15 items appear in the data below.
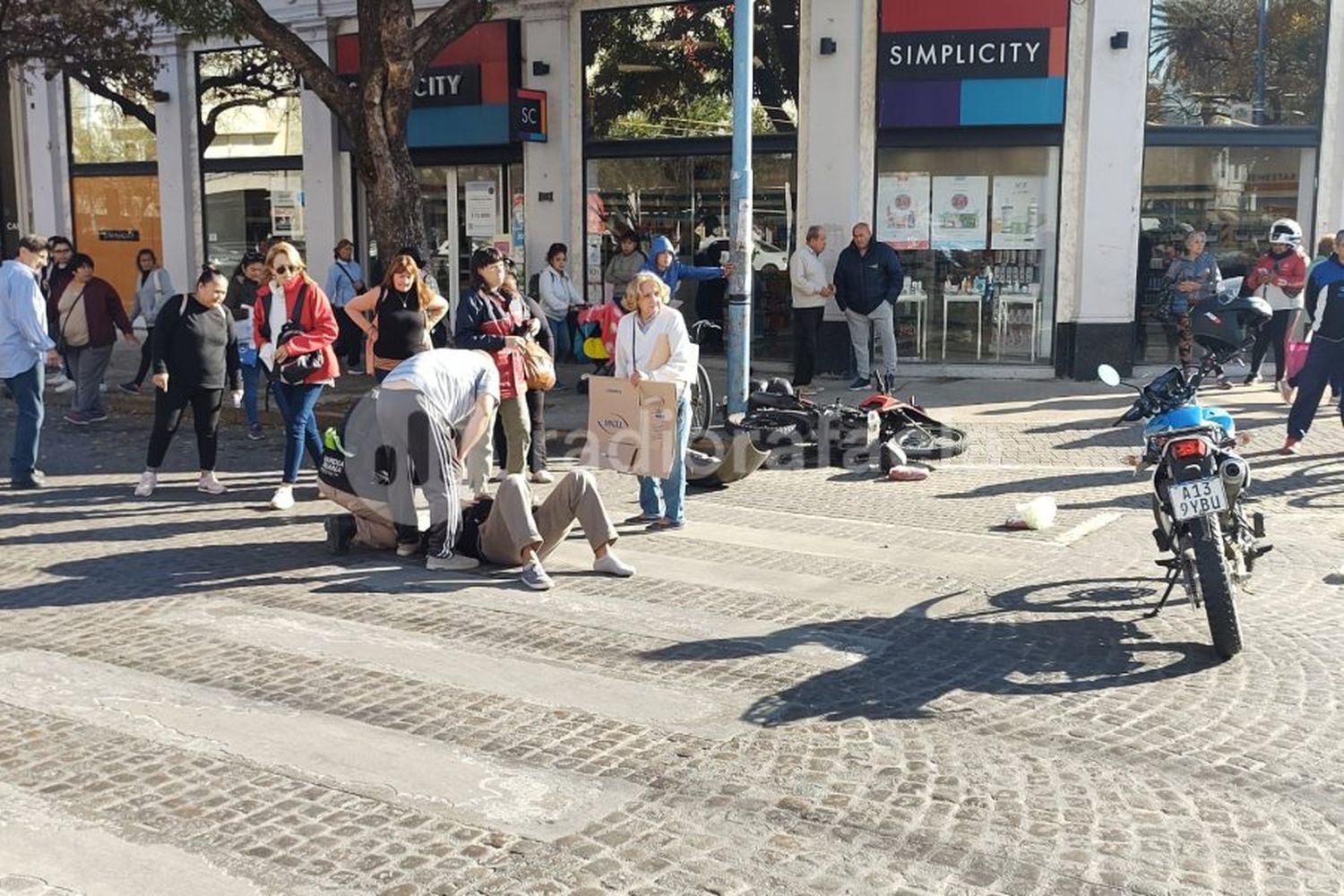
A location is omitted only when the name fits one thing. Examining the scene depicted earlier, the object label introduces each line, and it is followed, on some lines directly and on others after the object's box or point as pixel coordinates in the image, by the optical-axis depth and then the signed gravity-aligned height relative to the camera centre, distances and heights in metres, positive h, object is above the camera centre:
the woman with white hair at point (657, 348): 8.84 -0.53
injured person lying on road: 7.55 -1.47
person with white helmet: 14.05 -0.17
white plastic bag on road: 8.96 -1.63
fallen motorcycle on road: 11.49 -1.37
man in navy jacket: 16.03 -0.25
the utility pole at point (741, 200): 12.73 +0.63
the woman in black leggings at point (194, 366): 10.05 -0.75
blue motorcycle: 6.12 -1.08
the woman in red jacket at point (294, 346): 9.72 -0.58
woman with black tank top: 9.69 -0.37
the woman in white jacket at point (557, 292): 17.83 -0.34
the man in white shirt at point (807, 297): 16.30 -0.35
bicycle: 12.52 -1.29
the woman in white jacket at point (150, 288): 17.08 -0.28
